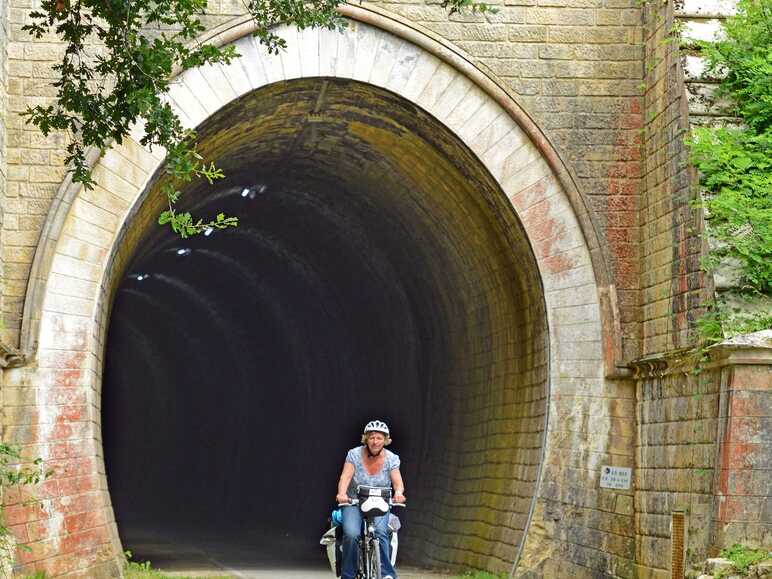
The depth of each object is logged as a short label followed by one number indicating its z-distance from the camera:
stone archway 25.84
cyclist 19.77
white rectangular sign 27.02
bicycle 19.72
